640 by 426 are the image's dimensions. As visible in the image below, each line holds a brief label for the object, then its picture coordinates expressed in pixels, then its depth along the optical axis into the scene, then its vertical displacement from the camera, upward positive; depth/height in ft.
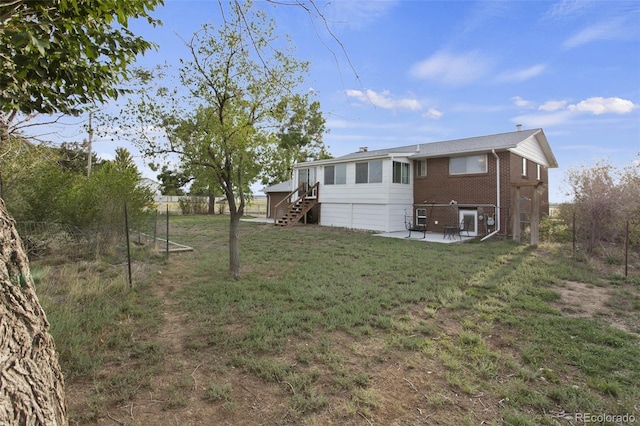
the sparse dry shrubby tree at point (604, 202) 26.71 +0.76
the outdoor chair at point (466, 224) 46.09 -2.03
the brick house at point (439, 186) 43.14 +3.80
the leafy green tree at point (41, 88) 4.14 +3.69
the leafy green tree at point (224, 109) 18.44 +6.42
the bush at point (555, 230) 33.64 -2.29
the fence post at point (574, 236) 29.19 -2.43
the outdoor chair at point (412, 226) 45.00 -2.47
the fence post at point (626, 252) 22.61 -3.15
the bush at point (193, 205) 96.32 +1.61
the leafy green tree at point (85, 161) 70.11 +12.05
